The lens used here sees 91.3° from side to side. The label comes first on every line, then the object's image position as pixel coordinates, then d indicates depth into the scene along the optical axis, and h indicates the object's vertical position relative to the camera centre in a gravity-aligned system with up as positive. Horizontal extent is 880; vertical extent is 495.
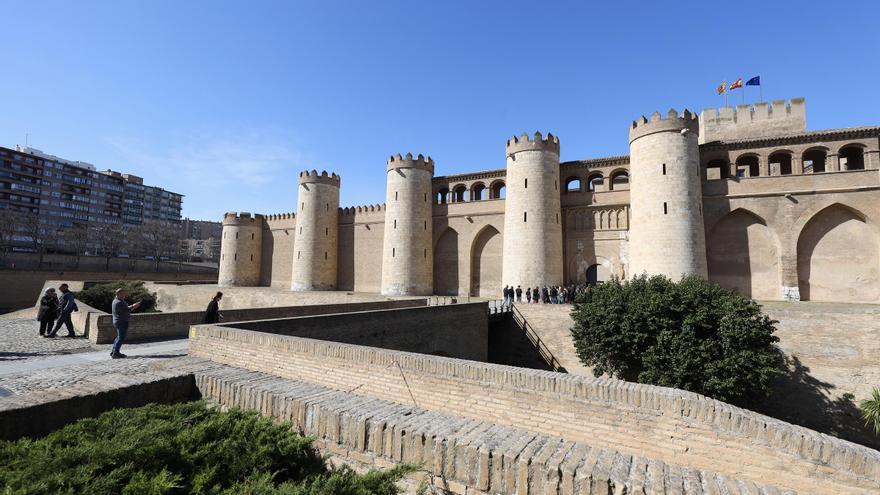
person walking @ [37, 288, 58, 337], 10.54 -0.94
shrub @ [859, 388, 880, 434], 11.11 -3.21
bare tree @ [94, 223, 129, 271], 48.66 +4.01
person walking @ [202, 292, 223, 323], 9.32 -0.81
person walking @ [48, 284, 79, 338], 10.36 -0.89
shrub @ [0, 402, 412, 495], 2.32 -1.13
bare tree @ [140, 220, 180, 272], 54.38 +4.69
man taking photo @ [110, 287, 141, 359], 8.13 -0.81
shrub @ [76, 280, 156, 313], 19.86 -1.09
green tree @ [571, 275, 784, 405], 11.46 -1.55
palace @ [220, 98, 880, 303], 18.48 +3.32
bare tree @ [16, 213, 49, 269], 44.83 +4.93
